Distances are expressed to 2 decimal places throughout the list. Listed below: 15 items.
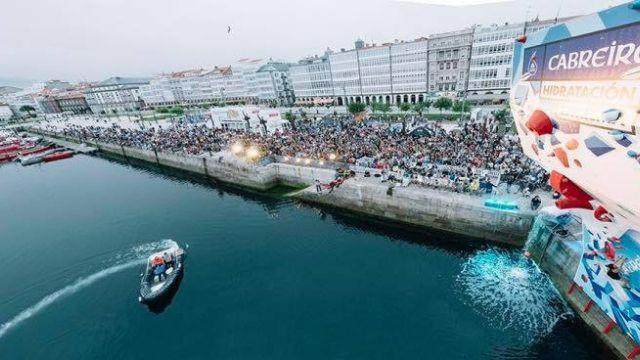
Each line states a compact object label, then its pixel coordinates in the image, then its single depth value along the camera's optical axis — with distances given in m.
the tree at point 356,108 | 81.62
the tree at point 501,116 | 50.51
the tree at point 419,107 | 72.26
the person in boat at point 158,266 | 26.62
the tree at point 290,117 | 67.07
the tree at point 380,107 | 80.75
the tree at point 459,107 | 65.00
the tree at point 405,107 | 75.44
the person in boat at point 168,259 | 27.52
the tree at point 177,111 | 120.74
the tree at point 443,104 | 68.62
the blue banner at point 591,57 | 8.23
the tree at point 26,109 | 188.59
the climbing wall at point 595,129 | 8.67
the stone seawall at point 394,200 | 25.98
